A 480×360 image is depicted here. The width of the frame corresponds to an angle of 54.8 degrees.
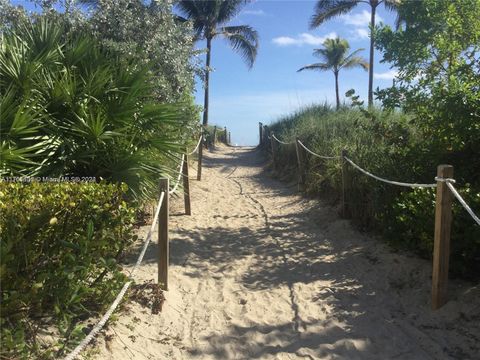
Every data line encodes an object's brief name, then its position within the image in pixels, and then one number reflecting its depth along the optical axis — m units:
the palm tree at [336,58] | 34.64
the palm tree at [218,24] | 27.41
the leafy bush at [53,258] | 2.75
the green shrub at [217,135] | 25.91
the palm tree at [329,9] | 23.67
